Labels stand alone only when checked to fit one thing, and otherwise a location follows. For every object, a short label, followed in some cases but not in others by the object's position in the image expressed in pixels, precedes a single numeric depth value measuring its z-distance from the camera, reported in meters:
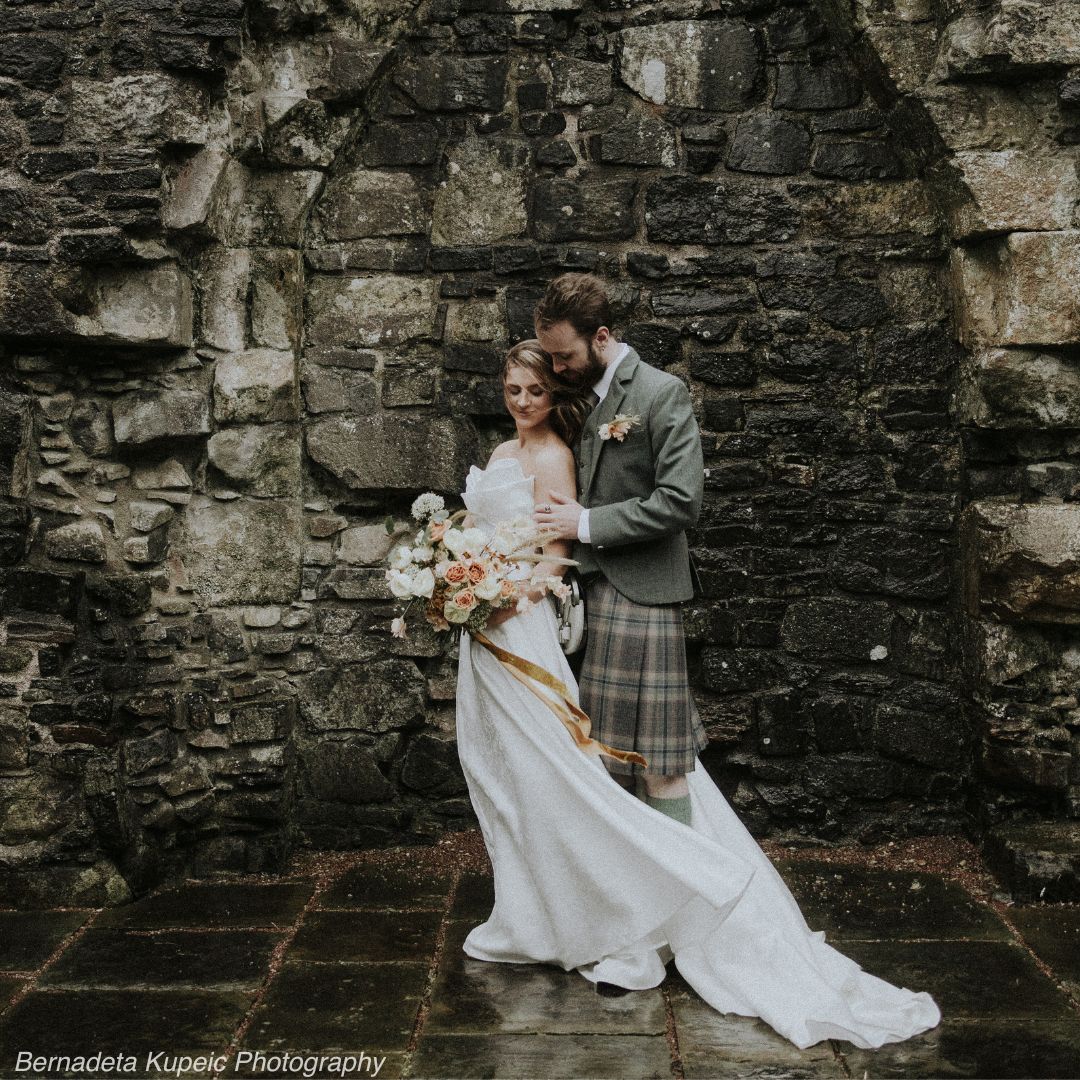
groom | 3.85
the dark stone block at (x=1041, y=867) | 4.50
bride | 3.60
